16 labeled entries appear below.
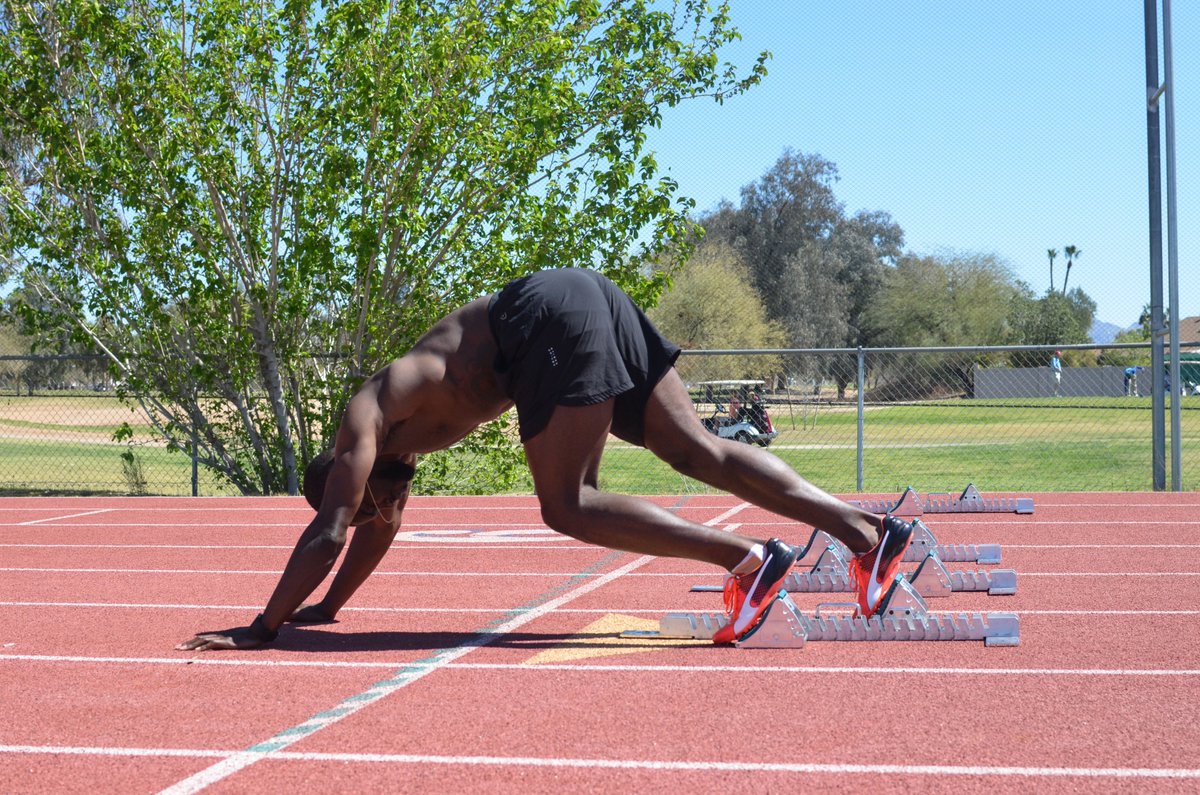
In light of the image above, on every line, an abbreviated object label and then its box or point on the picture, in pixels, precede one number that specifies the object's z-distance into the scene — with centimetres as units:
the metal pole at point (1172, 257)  1359
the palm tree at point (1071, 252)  12550
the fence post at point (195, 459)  1564
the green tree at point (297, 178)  1439
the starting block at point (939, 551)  798
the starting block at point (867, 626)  525
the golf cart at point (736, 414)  1919
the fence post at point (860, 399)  1410
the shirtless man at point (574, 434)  491
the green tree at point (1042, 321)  7281
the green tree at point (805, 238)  7181
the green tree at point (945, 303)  7019
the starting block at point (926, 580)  657
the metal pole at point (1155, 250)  1384
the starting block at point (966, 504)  1114
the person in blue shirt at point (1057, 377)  2159
